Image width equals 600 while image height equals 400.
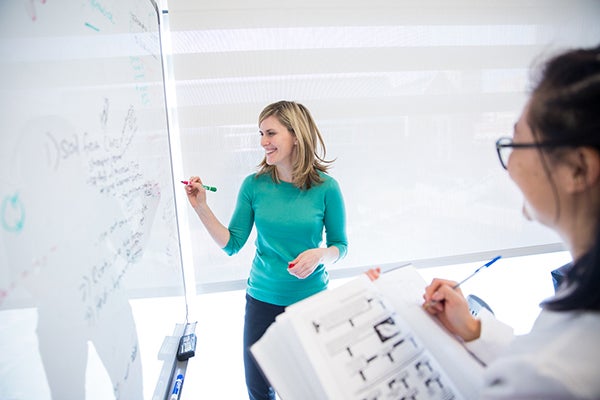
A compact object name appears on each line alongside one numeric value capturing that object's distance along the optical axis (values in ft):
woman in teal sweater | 3.89
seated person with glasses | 1.24
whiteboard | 1.40
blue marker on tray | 3.25
